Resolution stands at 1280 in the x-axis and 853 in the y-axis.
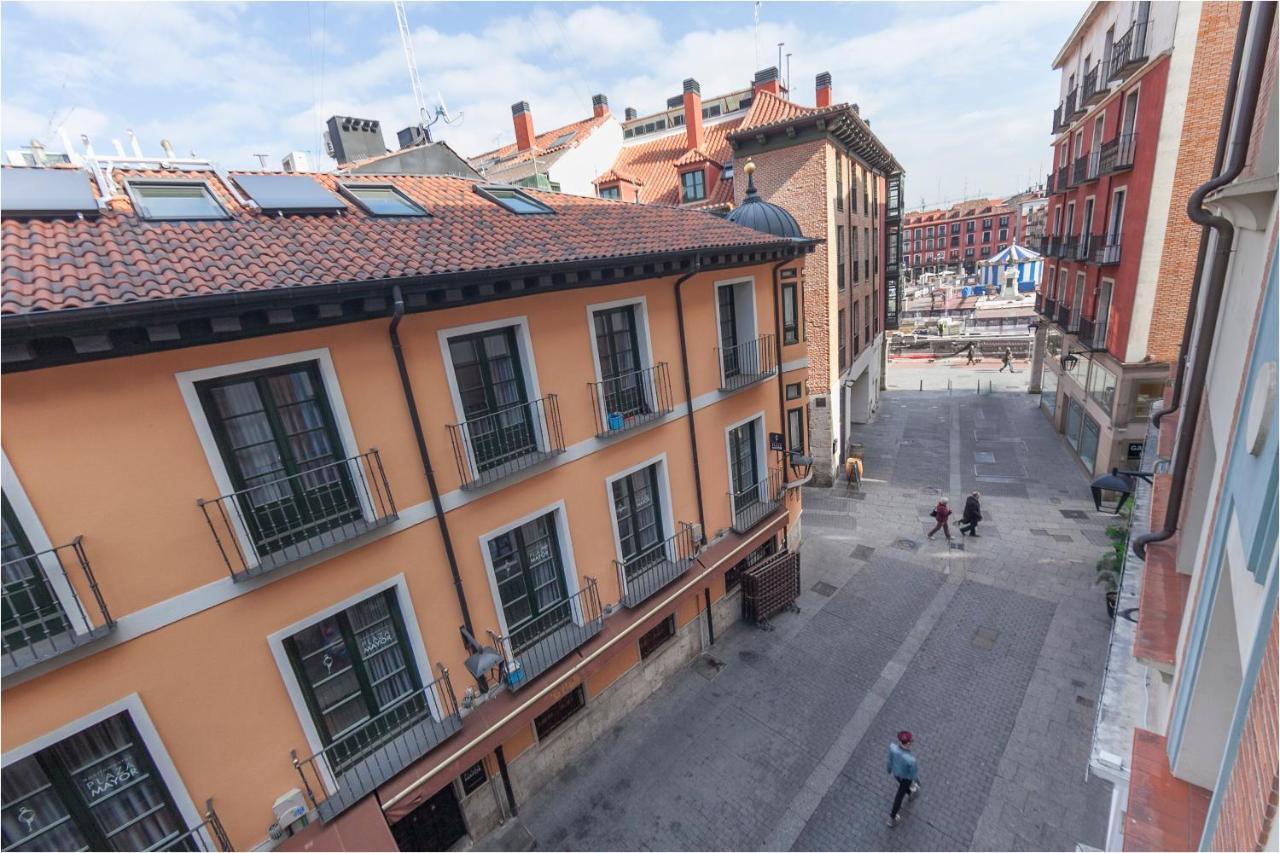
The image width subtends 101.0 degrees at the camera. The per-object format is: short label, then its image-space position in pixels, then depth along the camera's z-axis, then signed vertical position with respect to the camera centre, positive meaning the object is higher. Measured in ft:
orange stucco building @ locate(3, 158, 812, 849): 17.71 -7.58
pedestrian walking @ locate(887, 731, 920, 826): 28.75 -27.79
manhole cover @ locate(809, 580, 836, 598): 50.26 -30.97
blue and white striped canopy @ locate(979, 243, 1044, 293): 150.10 -13.65
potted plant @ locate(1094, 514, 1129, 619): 43.09 -28.56
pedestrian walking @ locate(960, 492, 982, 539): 55.77 -28.39
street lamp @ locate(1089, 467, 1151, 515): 33.55 -16.88
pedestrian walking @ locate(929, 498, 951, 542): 55.57 -28.03
